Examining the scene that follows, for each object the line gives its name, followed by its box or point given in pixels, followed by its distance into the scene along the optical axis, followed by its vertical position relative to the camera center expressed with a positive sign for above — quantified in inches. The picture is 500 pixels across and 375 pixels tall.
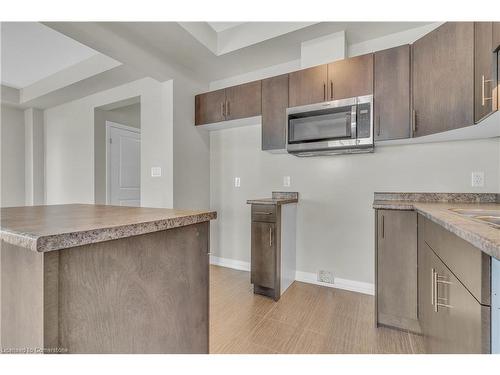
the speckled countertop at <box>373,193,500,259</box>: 25.3 -5.4
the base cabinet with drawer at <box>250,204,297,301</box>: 88.9 -24.2
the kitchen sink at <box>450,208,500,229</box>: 46.9 -6.1
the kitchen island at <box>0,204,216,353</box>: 25.0 -12.3
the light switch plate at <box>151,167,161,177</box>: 115.7 +6.9
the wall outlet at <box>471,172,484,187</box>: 75.6 +2.0
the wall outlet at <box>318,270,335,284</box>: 99.0 -37.9
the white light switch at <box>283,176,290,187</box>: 108.7 +2.0
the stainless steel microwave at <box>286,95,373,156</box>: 79.4 +20.3
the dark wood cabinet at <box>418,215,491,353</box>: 28.9 -17.5
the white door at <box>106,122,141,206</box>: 151.8 +14.0
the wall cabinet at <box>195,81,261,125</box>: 103.7 +37.7
